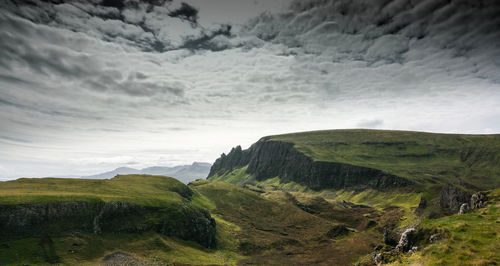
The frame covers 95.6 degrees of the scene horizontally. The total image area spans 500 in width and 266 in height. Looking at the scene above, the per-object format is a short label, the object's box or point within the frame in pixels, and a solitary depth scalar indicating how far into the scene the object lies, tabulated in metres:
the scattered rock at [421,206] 118.52
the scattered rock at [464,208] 49.56
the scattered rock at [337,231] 112.69
